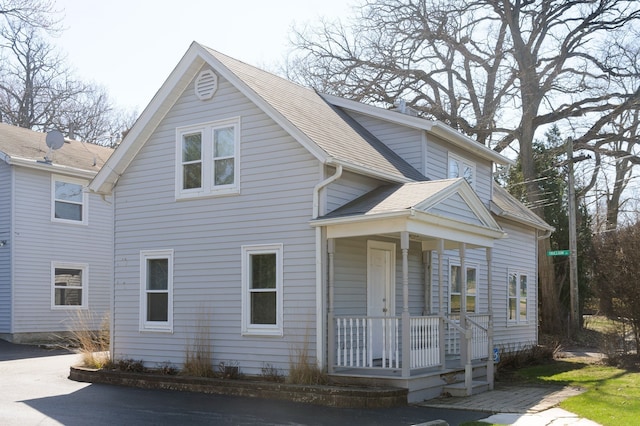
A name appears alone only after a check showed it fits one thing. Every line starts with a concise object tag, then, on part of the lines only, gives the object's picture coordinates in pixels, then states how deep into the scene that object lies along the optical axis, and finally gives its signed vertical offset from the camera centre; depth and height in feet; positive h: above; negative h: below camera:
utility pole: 83.35 +1.19
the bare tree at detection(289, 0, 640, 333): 97.30 +28.16
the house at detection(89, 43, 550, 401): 43.93 +2.47
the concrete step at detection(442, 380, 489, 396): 44.52 -7.31
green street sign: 78.51 +1.80
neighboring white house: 75.10 +3.31
